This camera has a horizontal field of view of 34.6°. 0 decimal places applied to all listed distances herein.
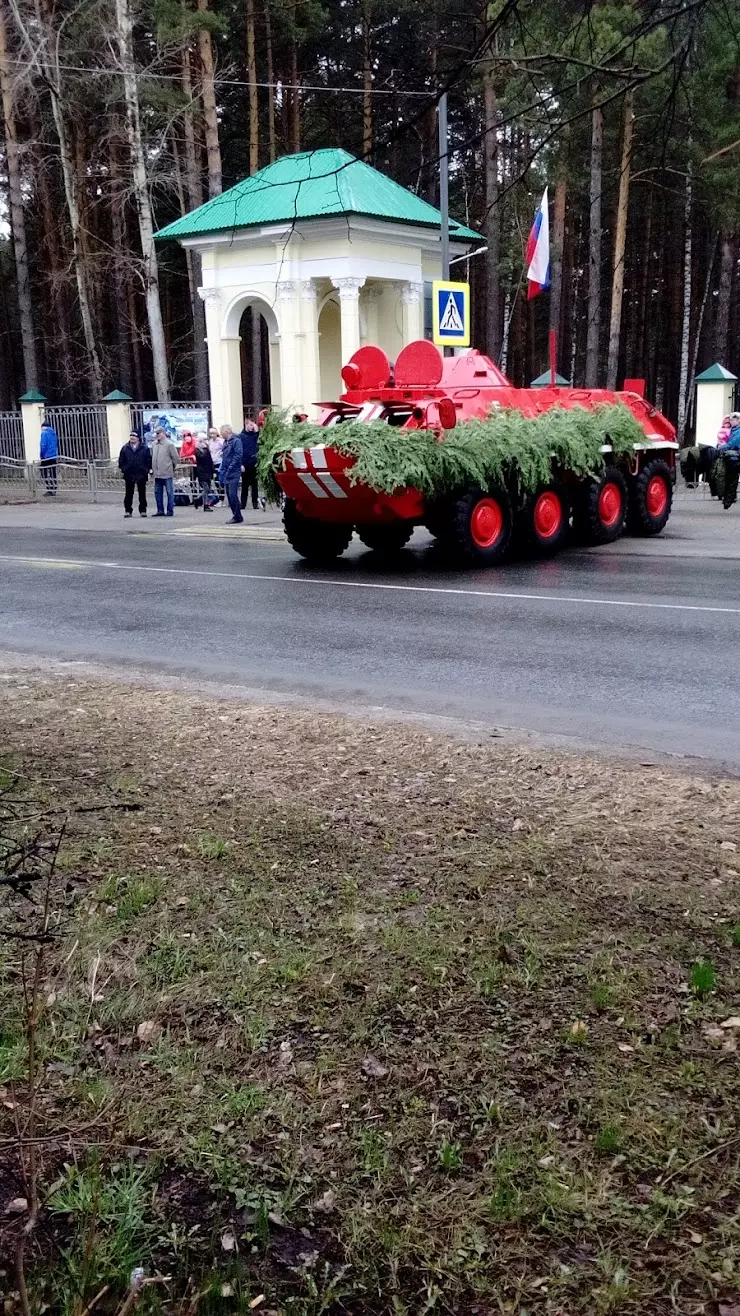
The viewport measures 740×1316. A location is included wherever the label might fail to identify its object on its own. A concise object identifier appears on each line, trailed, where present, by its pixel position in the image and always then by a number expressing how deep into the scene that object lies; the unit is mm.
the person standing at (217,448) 23566
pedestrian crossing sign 17969
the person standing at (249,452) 21609
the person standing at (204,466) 23281
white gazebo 26938
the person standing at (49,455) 28391
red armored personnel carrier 12992
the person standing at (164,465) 22125
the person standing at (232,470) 20672
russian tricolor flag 17469
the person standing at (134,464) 22469
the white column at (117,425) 29266
